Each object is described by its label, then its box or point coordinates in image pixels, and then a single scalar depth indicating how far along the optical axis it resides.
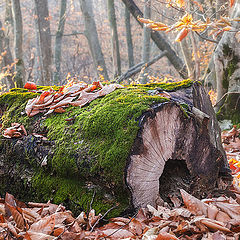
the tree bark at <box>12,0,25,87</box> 9.87
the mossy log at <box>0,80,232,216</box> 2.13
